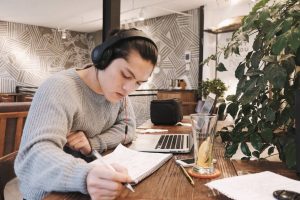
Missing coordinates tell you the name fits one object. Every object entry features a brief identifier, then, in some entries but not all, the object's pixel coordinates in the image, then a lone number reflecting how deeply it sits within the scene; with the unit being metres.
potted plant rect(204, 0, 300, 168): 0.94
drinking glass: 0.90
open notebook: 0.85
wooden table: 0.71
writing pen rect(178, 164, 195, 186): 0.80
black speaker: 1.97
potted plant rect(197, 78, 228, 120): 3.91
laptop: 1.16
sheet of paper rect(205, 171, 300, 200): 0.69
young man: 0.71
